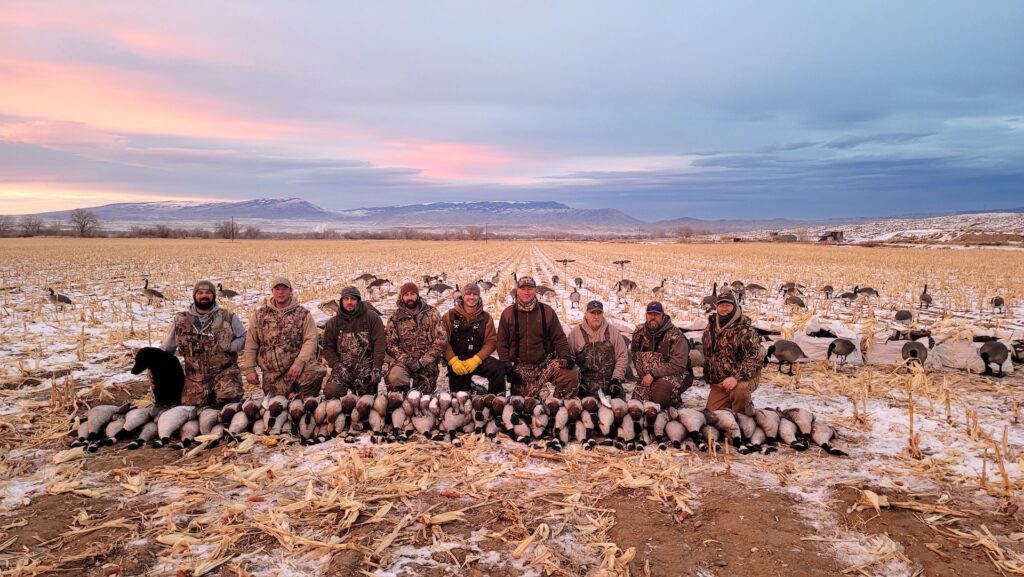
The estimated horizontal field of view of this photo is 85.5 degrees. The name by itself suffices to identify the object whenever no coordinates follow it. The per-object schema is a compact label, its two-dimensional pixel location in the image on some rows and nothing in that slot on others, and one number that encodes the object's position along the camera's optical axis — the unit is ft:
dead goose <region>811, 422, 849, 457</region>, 19.13
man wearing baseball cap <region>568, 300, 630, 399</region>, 24.85
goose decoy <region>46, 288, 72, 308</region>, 43.86
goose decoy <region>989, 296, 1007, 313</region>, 43.75
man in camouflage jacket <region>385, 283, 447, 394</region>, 24.49
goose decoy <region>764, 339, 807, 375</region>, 27.68
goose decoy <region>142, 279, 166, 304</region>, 48.65
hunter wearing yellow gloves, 24.86
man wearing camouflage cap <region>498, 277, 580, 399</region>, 24.52
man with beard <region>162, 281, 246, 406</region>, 22.33
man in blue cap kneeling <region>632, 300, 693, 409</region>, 23.31
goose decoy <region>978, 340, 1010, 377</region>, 26.81
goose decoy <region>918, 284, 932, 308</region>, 47.09
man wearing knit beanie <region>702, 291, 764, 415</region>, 21.89
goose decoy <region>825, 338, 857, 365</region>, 28.68
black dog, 21.58
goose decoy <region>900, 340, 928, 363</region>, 28.07
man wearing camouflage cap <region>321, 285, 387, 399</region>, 24.44
